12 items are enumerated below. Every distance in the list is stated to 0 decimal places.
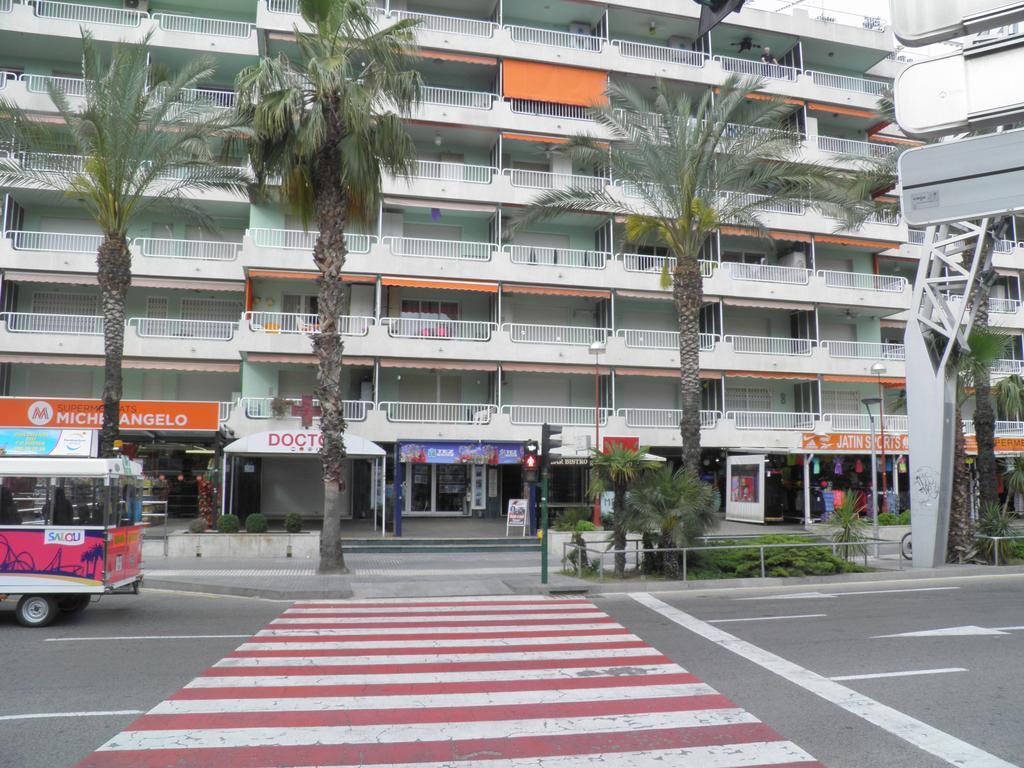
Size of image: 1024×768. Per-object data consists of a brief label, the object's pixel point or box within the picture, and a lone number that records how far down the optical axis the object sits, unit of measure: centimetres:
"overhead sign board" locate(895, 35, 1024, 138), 289
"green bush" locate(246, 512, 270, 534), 2261
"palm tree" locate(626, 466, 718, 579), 1672
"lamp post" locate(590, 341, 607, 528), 2538
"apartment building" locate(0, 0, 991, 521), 2964
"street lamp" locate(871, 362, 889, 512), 2886
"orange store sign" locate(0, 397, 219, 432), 2619
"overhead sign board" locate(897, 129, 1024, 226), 298
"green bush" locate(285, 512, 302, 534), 2336
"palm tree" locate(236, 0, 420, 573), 1794
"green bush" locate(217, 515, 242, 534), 2236
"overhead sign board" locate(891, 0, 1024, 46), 281
